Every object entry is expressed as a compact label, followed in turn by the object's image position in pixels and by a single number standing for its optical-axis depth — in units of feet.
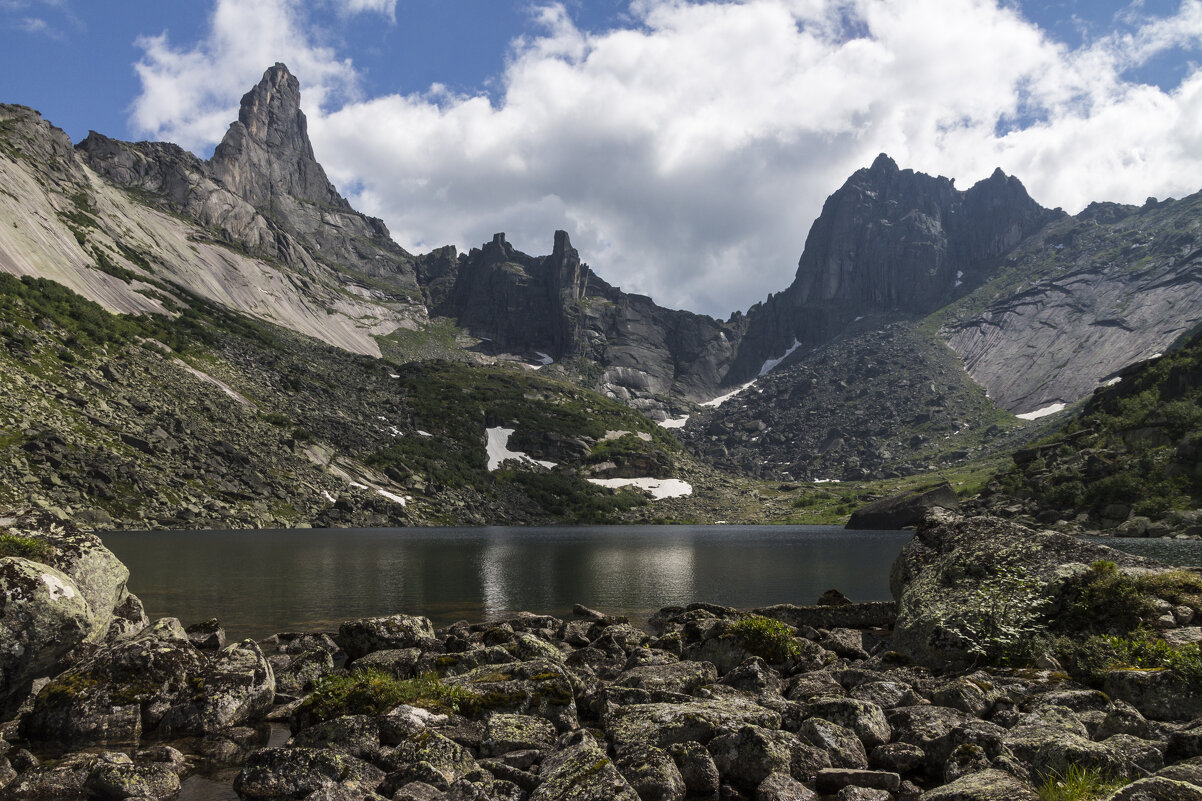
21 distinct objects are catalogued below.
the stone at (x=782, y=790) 36.88
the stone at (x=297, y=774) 38.24
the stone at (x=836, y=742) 41.65
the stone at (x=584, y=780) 33.50
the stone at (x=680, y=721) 43.96
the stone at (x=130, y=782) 38.81
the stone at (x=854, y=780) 36.88
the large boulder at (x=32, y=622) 50.70
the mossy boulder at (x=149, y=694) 49.73
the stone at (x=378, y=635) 82.64
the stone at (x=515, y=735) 45.50
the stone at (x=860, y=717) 44.80
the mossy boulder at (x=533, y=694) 52.16
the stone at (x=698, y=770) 39.09
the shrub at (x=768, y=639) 73.77
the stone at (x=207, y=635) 84.09
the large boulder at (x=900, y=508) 503.61
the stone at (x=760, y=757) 40.11
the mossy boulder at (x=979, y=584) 69.46
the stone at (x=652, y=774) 36.73
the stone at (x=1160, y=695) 43.93
